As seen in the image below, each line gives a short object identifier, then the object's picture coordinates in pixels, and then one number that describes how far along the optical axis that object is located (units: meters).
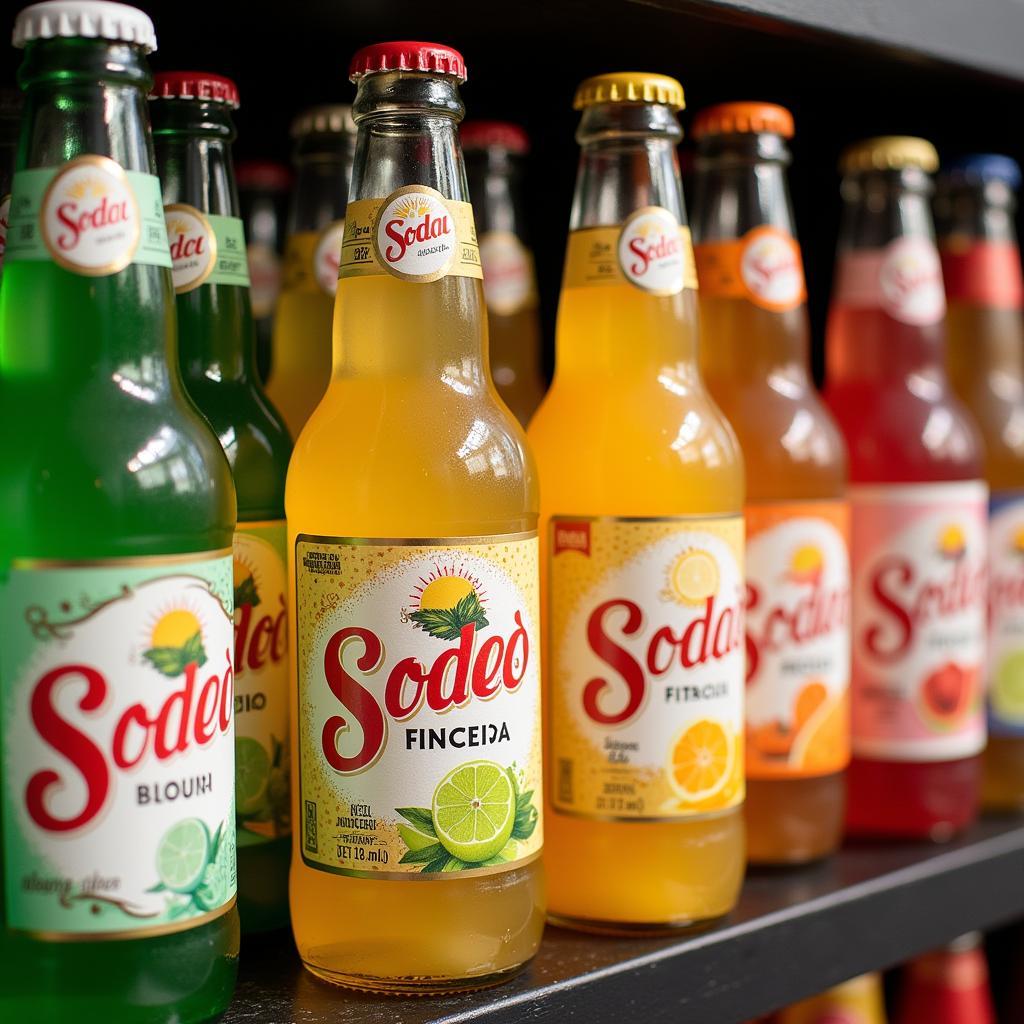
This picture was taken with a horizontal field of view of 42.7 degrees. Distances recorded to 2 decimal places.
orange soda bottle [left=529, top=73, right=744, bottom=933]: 0.90
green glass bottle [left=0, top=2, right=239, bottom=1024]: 0.68
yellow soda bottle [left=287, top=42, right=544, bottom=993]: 0.78
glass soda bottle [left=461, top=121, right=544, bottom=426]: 1.10
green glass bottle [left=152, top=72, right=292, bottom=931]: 0.87
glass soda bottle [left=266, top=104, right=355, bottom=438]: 1.02
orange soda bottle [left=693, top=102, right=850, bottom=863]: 1.06
